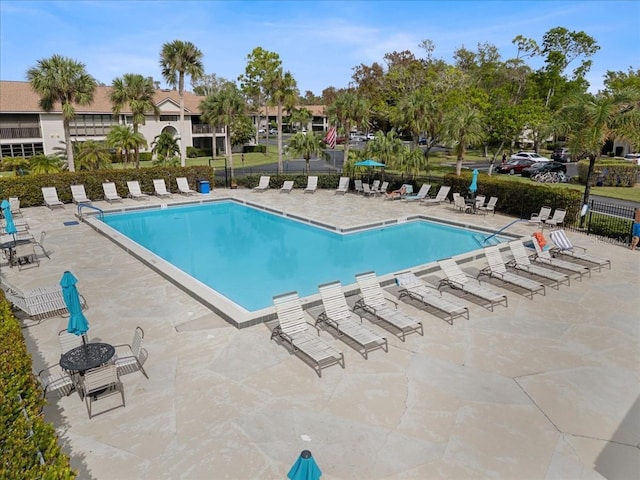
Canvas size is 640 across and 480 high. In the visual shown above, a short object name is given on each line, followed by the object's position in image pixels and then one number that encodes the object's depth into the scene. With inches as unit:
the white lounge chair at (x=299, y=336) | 297.0
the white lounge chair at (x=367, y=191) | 1026.2
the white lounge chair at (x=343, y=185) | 1055.6
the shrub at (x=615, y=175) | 1193.2
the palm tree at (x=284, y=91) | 1172.6
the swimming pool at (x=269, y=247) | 524.7
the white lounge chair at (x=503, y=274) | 431.5
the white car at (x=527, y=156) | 1563.0
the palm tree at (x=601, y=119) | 668.1
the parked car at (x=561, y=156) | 1802.4
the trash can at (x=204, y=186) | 1036.5
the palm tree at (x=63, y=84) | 982.4
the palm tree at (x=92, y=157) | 1181.7
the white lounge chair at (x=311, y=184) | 1074.7
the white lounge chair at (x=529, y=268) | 458.6
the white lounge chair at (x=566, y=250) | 521.1
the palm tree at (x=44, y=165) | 1015.6
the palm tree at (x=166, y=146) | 1498.5
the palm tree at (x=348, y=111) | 1127.0
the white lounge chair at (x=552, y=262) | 483.8
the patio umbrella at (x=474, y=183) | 828.6
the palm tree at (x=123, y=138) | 1151.0
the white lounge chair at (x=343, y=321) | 319.9
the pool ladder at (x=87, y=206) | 791.7
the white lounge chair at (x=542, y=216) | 711.1
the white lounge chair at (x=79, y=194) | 876.0
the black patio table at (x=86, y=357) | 255.9
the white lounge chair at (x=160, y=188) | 979.3
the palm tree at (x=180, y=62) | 1165.7
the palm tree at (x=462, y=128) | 935.0
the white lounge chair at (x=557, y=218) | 684.7
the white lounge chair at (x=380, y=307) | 346.3
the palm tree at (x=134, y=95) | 1266.0
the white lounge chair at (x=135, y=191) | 944.9
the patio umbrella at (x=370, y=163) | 968.3
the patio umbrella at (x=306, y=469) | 145.5
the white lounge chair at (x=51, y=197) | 851.9
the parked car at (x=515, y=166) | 1428.4
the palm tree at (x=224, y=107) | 1180.5
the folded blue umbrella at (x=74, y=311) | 269.7
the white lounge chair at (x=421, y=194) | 958.4
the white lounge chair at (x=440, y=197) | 935.7
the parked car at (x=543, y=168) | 1369.3
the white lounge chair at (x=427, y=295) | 373.4
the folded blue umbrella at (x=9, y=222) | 513.0
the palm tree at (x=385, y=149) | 997.8
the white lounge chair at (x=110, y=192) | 903.7
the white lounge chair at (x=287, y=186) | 1079.6
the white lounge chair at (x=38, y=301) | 359.9
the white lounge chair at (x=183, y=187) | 1006.1
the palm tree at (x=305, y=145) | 1093.1
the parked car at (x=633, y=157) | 1647.0
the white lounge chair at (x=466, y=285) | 401.8
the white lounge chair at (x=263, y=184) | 1097.4
